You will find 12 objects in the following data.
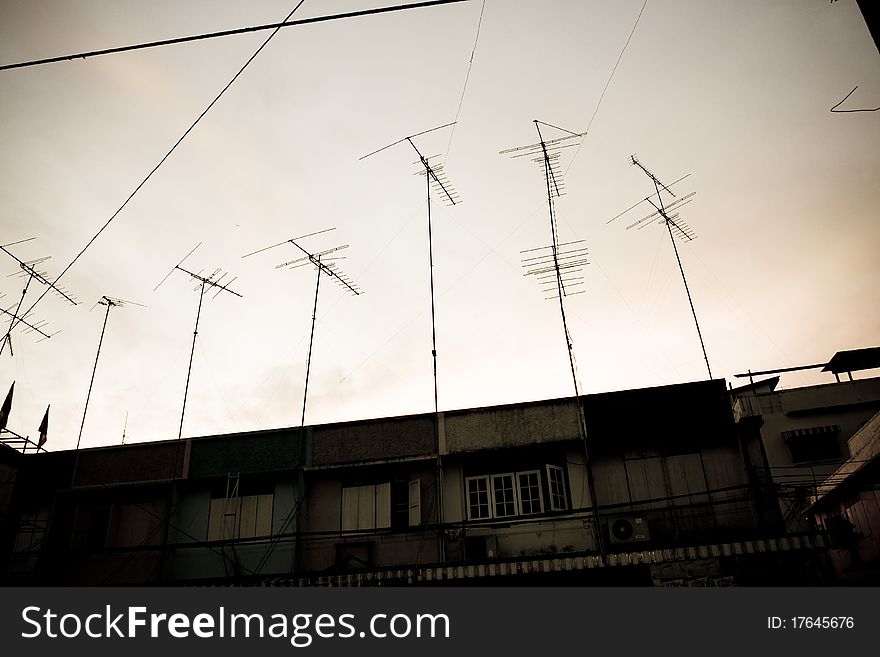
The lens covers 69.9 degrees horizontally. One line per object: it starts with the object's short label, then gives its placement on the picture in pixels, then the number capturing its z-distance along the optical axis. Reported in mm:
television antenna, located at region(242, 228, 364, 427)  19311
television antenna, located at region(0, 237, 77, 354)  17483
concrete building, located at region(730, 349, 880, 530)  23406
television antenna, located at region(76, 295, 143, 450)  21047
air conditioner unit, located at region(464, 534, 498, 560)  16594
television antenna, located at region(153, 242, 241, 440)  19978
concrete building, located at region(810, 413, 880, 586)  15056
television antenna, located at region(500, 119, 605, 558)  16000
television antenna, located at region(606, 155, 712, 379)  17156
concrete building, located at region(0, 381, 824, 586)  15453
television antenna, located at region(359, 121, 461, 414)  16953
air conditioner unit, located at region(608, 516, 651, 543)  16047
